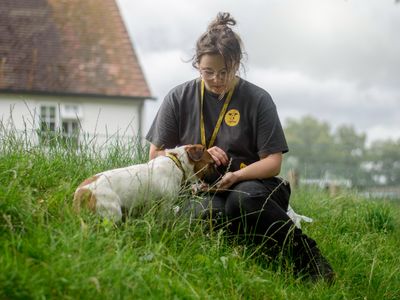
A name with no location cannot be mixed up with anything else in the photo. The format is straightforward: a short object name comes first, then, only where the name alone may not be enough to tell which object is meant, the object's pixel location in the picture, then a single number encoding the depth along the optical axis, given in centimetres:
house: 3225
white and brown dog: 521
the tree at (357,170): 1485
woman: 577
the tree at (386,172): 1752
